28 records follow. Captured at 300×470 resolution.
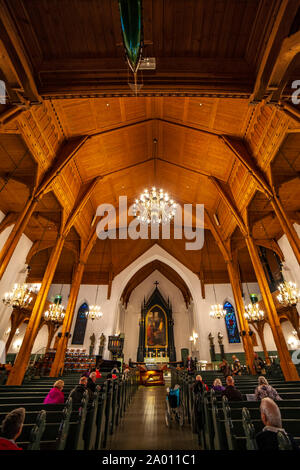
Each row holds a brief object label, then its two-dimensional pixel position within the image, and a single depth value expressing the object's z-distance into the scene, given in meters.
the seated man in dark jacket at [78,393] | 3.99
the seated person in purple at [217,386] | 4.99
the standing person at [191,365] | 11.13
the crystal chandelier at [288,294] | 9.33
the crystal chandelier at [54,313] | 13.12
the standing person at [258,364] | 10.34
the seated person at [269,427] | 2.03
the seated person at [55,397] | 3.70
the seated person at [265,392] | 3.84
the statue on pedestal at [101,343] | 15.82
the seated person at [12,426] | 1.86
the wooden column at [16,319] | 14.37
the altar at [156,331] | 21.80
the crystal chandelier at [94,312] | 14.72
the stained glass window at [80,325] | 17.84
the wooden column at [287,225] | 7.15
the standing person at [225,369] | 8.68
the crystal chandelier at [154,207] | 9.37
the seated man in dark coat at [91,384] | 4.43
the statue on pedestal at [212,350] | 15.62
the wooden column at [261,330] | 15.71
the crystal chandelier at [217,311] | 15.10
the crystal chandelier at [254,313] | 12.51
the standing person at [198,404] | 4.32
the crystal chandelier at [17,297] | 10.12
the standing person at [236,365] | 10.92
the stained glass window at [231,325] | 17.02
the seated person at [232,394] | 4.22
